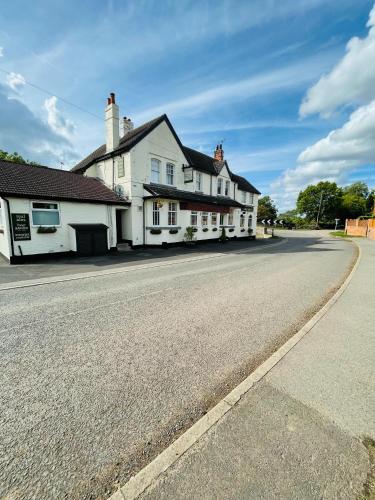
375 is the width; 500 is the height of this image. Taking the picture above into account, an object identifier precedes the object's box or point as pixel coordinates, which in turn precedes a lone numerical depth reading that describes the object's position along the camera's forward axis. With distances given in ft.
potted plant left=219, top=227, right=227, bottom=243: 76.48
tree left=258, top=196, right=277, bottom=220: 215.22
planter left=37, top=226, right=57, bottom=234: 39.69
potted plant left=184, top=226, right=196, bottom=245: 62.39
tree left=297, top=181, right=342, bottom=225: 219.61
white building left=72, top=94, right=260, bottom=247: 53.78
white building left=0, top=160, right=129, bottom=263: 37.37
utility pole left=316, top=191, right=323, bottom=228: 209.09
